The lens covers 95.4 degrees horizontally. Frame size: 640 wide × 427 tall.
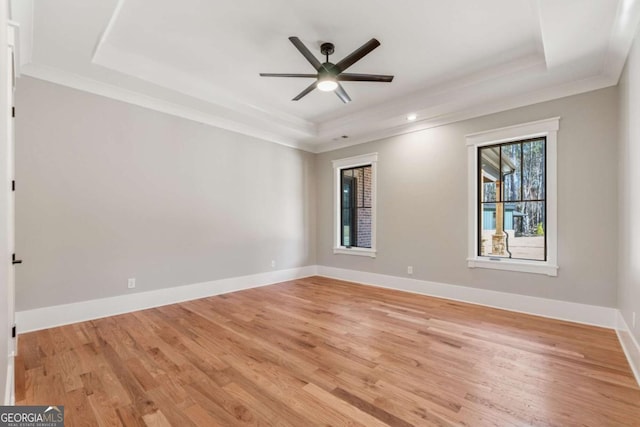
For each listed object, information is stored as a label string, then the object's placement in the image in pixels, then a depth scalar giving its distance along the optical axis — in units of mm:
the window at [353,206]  5707
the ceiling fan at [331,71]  2696
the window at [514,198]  3588
